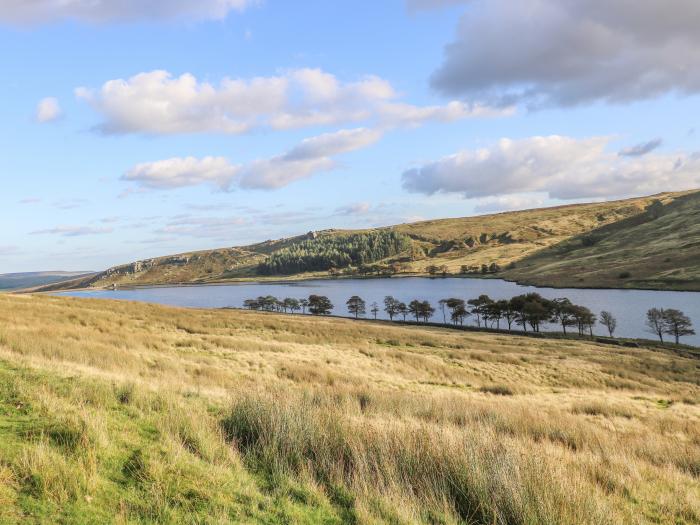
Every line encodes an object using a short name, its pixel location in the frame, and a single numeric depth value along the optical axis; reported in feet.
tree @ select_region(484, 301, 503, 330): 301.47
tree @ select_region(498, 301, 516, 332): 296.51
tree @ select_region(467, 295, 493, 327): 313.73
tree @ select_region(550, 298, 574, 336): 276.41
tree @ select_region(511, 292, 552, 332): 283.79
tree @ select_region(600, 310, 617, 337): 256.73
